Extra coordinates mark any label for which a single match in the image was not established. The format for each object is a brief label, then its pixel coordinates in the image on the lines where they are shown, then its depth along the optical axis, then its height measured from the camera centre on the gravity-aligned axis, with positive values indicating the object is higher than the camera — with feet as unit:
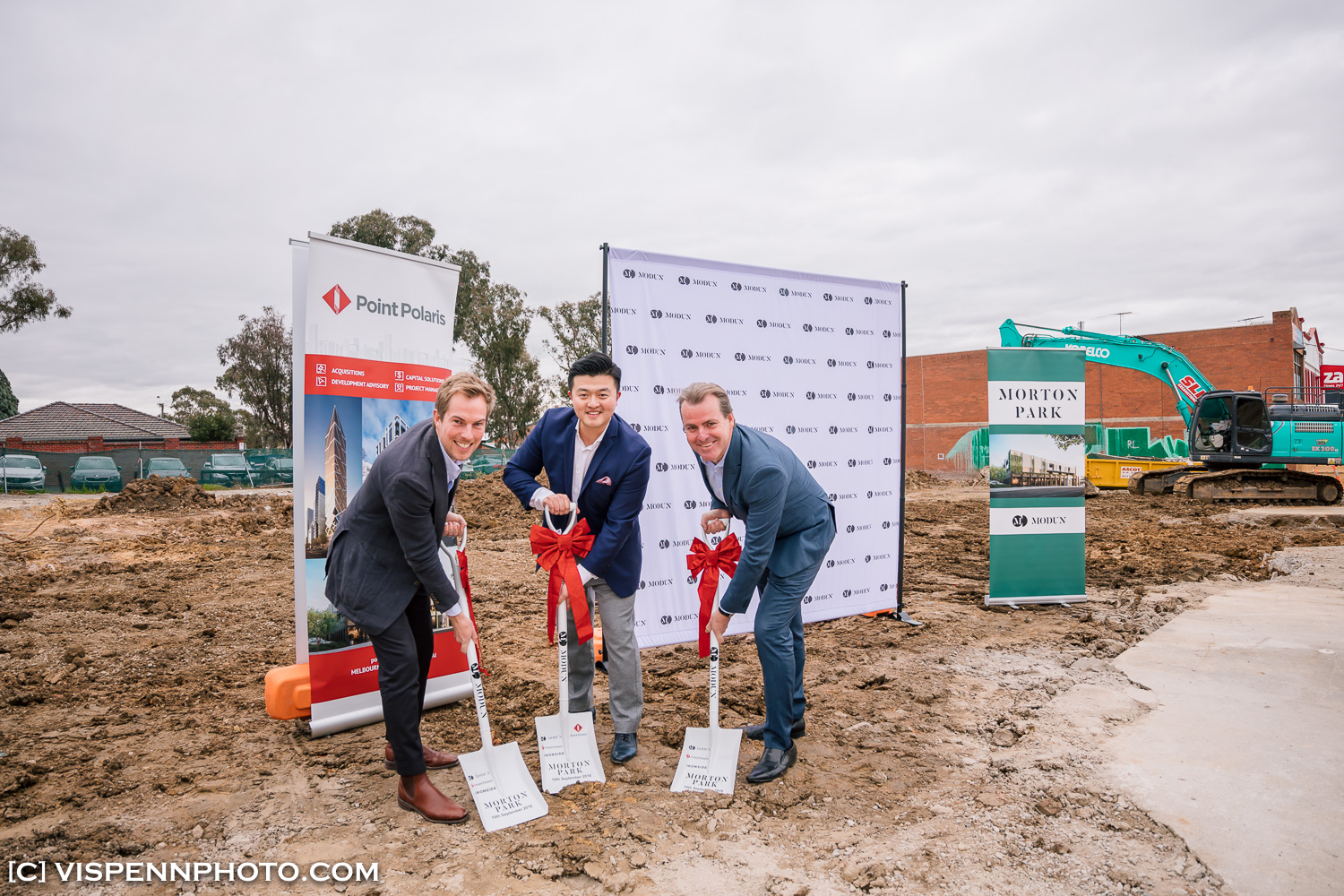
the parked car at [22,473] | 67.46 -3.48
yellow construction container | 58.70 -2.93
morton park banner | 20.25 -0.76
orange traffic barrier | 12.09 -4.44
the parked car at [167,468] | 75.92 -3.33
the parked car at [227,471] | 82.99 -4.04
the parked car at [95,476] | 73.15 -3.98
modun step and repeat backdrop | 14.37 +1.11
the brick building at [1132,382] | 97.19 +7.88
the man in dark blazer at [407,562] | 8.63 -1.58
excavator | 46.16 +0.19
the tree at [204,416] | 139.54 +4.81
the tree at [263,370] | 95.81 +9.19
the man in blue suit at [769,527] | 9.88 -1.35
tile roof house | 135.95 +1.97
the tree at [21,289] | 79.00 +16.81
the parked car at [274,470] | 84.53 -4.03
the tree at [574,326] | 84.02 +13.20
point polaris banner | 11.32 +0.64
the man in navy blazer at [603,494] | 10.17 -0.85
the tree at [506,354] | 82.07 +9.80
